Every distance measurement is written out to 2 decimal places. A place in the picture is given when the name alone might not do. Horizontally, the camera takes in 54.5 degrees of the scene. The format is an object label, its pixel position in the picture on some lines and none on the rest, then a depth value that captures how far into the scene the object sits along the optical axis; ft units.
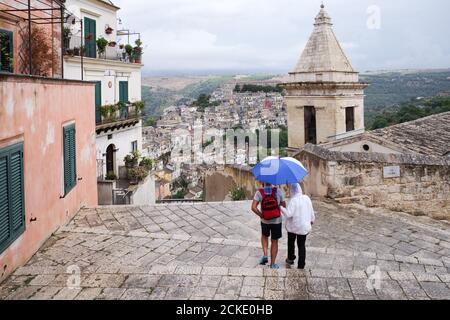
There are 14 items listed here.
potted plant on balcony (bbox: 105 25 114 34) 69.87
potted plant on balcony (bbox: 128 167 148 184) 66.64
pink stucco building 18.29
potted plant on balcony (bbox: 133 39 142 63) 75.37
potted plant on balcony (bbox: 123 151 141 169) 68.90
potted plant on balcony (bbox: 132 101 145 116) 74.53
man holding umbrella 18.17
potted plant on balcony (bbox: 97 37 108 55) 64.13
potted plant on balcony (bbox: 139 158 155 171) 69.97
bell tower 59.21
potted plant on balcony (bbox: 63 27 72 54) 55.40
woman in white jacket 18.33
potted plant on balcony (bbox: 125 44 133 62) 73.36
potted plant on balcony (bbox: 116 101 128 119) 67.82
